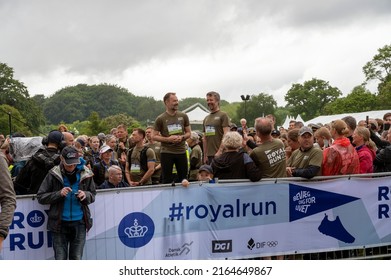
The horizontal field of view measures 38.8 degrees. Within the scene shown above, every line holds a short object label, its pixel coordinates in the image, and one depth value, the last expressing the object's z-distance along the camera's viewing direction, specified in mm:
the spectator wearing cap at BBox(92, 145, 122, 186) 7375
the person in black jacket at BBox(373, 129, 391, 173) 8117
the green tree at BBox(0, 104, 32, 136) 69525
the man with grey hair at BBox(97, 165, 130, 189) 7238
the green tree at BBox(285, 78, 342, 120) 114625
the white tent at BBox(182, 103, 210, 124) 46631
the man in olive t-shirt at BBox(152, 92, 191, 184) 8508
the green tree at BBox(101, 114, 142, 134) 92062
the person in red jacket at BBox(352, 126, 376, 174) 8102
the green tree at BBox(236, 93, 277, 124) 94438
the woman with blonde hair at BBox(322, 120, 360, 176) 7707
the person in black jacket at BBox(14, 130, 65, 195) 6449
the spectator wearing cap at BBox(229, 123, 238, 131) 11022
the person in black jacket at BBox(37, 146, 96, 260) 6094
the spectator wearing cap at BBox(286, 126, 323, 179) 7523
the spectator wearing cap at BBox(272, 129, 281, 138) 11086
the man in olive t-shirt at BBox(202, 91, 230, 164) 8922
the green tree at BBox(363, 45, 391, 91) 90438
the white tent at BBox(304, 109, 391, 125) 36031
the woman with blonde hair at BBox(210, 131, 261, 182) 7086
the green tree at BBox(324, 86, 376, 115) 87562
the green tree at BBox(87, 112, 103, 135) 67750
